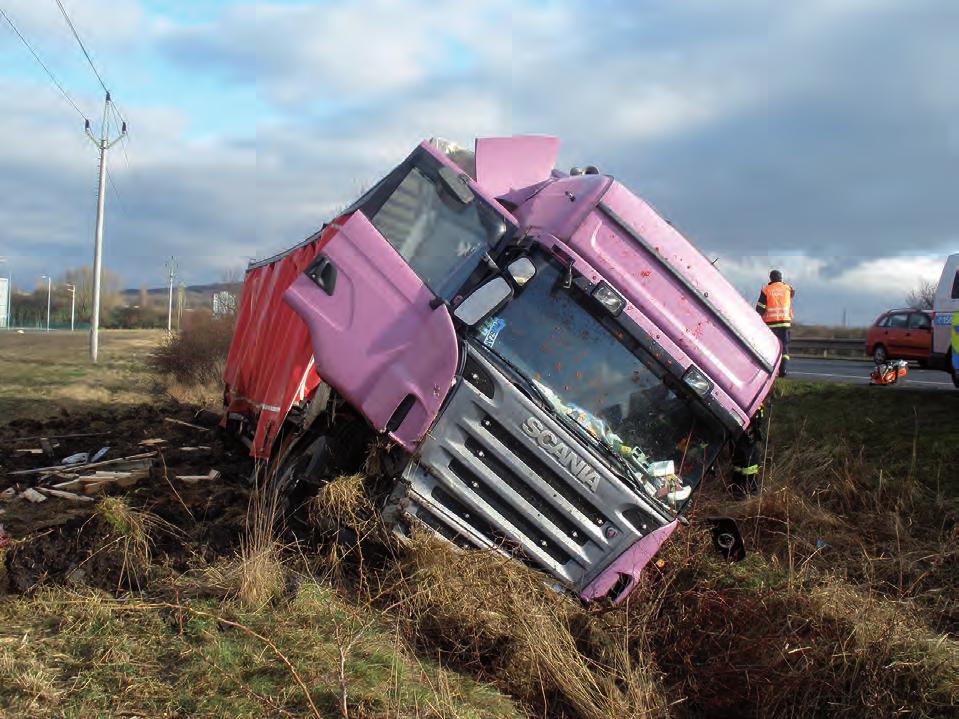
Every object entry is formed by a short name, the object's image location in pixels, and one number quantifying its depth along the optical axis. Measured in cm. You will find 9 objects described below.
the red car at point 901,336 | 1739
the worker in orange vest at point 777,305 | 1085
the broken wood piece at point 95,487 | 620
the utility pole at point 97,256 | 2645
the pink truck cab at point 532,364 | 422
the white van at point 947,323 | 1043
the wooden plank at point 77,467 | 704
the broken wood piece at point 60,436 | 949
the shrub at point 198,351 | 1798
